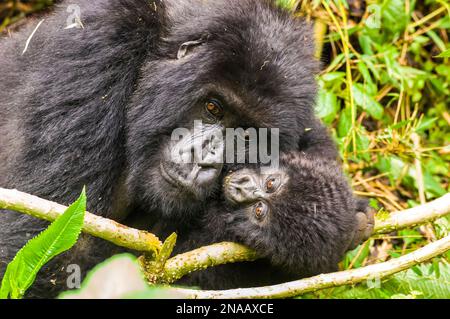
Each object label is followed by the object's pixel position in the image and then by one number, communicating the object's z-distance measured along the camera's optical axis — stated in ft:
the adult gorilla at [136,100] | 10.51
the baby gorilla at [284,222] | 10.61
